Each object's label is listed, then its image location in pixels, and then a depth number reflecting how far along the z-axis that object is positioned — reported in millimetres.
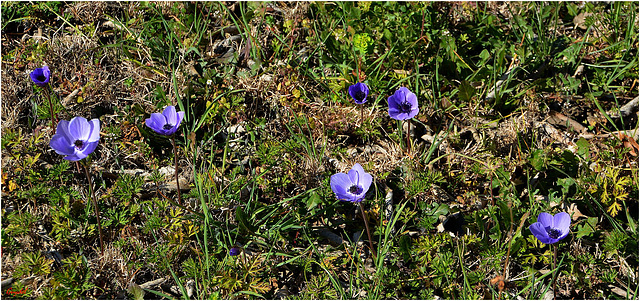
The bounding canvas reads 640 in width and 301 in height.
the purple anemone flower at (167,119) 2654
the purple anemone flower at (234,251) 2582
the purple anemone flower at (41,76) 2830
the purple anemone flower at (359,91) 2942
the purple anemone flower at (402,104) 2809
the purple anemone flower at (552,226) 2377
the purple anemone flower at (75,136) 2350
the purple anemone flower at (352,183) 2446
